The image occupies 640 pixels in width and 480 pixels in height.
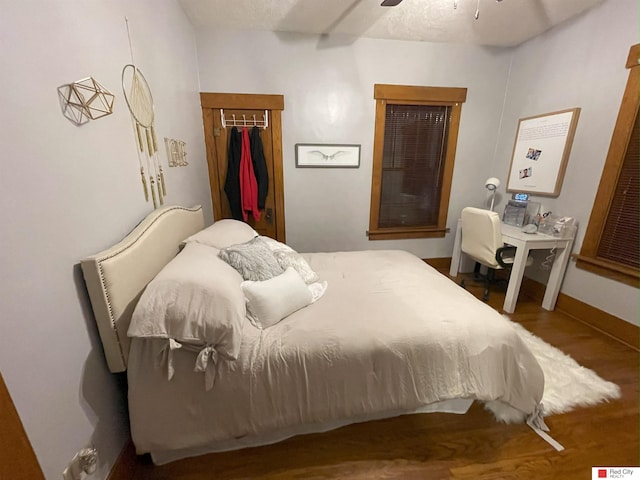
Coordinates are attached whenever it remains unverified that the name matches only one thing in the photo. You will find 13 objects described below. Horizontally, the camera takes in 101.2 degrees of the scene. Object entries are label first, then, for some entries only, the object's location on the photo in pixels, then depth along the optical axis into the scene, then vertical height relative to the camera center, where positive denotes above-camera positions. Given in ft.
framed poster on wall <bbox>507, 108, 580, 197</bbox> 8.16 +0.59
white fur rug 5.20 -4.42
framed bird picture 9.78 +0.46
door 8.99 +0.96
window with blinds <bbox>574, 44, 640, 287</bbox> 6.67 -0.83
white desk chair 8.34 -2.32
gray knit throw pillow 4.99 -1.78
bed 3.50 -2.63
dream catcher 4.47 +0.69
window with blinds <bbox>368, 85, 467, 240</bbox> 9.96 +0.39
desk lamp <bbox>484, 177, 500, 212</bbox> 9.87 -0.53
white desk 7.92 -2.64
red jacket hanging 9.20 -0.57
